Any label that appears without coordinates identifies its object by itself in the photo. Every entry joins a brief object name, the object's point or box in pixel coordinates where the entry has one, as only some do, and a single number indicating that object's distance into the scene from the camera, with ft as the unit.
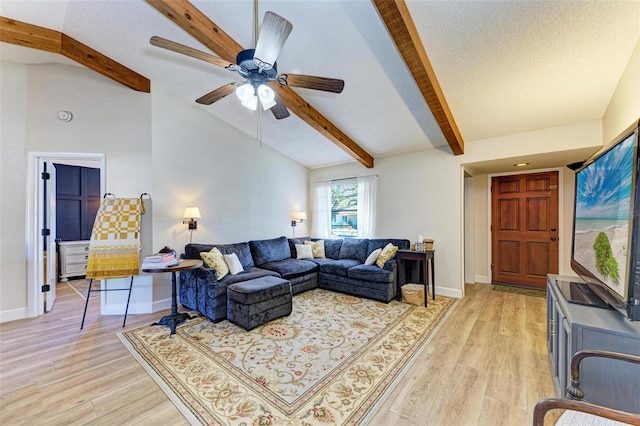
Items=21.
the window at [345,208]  16.85
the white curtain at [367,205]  16.63
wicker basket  12.21
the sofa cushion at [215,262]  11.10
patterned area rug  5.70
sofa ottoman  9.48
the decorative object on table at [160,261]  9.45
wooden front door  14.52
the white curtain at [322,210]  18.98
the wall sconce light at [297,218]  18.22
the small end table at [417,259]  12.41
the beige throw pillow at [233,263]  11.78
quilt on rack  10.43
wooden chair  2.74
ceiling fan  5.27
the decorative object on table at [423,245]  12.89
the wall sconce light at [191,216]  12.13
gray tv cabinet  4.13
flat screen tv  4.01
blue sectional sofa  10.63
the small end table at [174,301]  9.37
